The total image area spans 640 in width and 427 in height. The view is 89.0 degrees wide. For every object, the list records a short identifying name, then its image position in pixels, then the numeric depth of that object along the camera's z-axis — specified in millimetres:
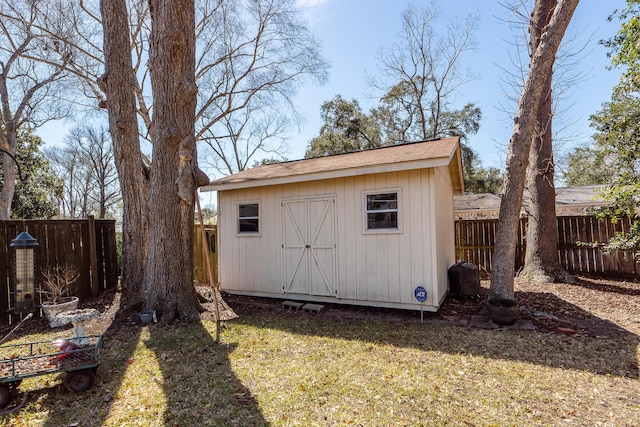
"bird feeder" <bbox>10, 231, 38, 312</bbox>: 3686
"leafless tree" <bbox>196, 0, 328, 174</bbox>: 12188
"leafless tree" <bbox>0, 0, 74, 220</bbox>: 9969
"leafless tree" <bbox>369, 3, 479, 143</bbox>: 16188
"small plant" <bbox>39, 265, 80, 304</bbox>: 5029
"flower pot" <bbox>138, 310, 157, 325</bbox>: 4824
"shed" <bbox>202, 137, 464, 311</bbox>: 5125
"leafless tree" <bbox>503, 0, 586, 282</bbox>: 7273
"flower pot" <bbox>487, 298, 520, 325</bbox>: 4582
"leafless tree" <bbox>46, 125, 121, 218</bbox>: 22670
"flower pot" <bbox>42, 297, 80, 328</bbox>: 4777
